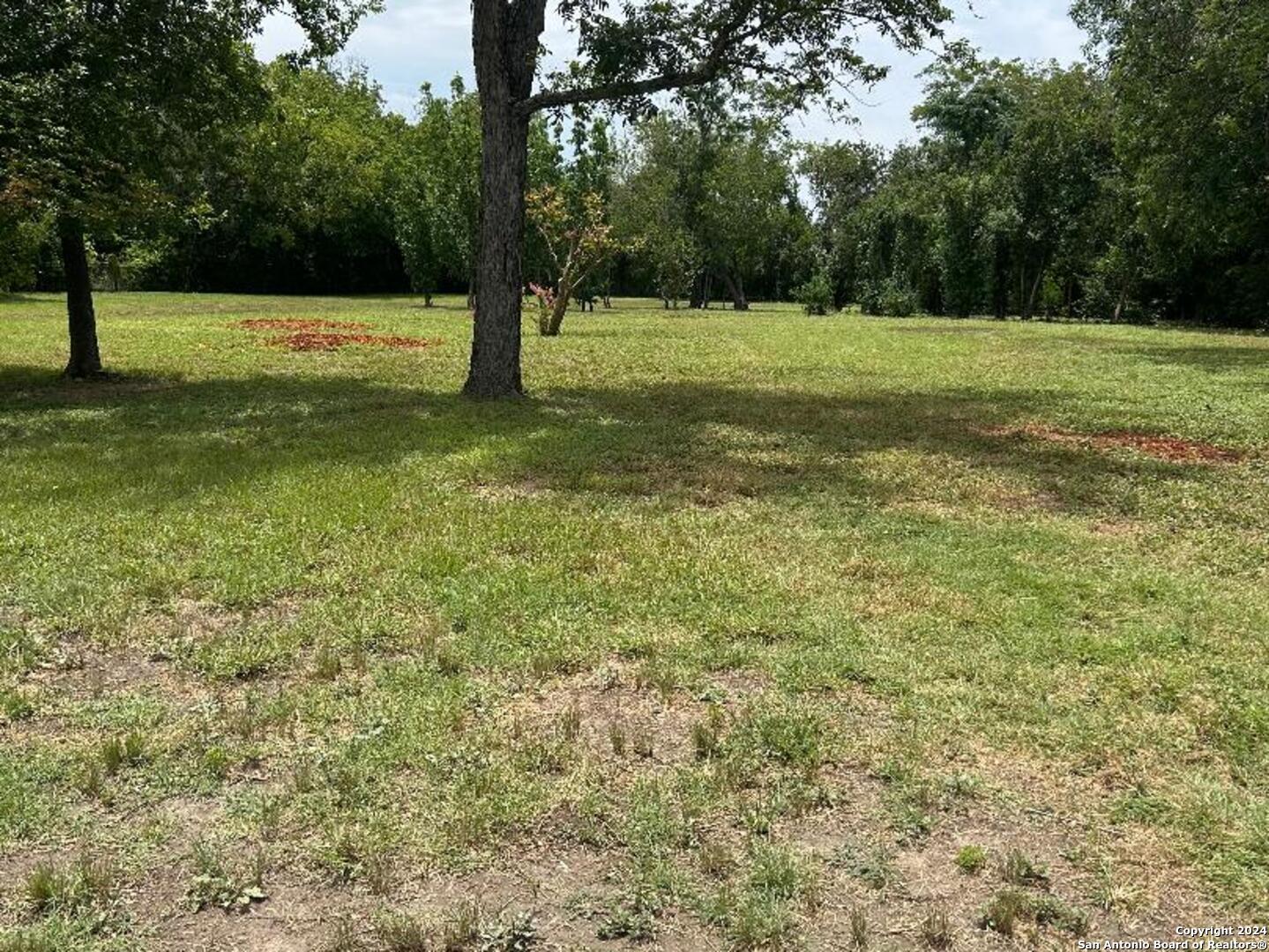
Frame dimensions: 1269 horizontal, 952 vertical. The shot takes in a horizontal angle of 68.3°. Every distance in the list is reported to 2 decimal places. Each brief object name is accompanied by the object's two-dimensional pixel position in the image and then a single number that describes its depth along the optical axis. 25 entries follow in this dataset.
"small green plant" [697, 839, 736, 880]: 2.75
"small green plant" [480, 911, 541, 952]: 2.48
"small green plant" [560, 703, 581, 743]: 3.55
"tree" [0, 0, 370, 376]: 10.70
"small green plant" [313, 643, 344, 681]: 4.03
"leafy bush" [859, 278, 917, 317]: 39.75
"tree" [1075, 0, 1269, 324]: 17.62
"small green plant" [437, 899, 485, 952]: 2.49
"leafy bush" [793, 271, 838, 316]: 41.50
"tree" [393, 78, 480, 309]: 31.62
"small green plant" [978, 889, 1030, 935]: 2.55
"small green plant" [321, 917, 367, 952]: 2.46
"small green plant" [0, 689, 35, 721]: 3.67
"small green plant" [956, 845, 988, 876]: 2.78
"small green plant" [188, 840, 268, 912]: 2.63
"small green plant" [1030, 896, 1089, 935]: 2.56
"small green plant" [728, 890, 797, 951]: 2.49
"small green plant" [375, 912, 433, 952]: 2.48
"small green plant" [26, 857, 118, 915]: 2.58
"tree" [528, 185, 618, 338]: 23.38
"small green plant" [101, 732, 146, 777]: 3.29
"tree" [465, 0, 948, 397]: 11.08
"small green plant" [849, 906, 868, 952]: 2.49
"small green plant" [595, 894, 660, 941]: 2.53
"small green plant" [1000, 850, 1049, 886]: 2.74
